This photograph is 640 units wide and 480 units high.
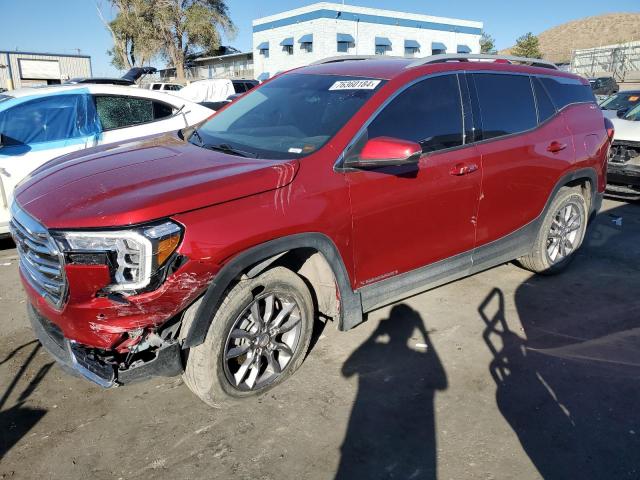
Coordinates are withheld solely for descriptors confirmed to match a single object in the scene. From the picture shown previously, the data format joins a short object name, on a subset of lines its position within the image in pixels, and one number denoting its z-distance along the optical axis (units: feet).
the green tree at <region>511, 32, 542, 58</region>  166.20
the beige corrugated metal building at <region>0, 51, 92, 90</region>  141.28
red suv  7.97
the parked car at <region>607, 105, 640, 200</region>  24.05
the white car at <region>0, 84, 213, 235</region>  17.30
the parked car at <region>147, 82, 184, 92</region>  75.09
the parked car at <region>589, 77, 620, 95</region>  88.83
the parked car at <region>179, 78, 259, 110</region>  58.13
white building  115.14
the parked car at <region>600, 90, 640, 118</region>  30.58
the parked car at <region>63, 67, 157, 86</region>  27.42
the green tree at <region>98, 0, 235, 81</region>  127.75
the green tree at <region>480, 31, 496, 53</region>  213.38
